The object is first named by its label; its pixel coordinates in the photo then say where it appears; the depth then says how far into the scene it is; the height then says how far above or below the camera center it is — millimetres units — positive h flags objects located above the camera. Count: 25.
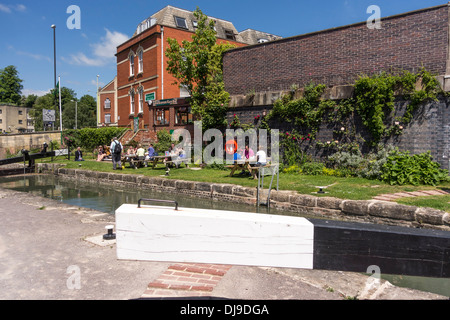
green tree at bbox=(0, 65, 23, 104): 68312 +12677
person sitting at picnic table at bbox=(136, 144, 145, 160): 16750 -558
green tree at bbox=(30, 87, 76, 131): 57169 +6314
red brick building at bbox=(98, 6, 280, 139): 25406 +6834
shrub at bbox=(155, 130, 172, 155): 22814 +183
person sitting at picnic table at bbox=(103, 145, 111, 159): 21906 -542
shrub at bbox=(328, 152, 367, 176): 10977 -629
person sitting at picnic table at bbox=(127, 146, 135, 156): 17922 -484
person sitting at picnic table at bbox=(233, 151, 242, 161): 12603 -491
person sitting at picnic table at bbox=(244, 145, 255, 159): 12567 -365
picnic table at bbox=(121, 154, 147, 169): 16530 -892
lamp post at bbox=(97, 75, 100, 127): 44097 +4815
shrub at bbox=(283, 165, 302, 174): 12505 -994
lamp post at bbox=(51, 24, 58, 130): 28483 +9058
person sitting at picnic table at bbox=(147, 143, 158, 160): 17006 -455
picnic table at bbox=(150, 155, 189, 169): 15031 -772
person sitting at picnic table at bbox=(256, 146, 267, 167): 11191 -534
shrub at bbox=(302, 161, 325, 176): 11914 -906
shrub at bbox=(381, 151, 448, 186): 9211 -774
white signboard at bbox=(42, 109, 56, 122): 26938 +2376
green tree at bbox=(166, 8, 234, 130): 16656 +4508
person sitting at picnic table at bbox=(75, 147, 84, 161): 21234 -776
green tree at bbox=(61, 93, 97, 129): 53962 +4842
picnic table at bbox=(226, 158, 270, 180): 11344 -819
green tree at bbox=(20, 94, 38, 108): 78438 +10383
